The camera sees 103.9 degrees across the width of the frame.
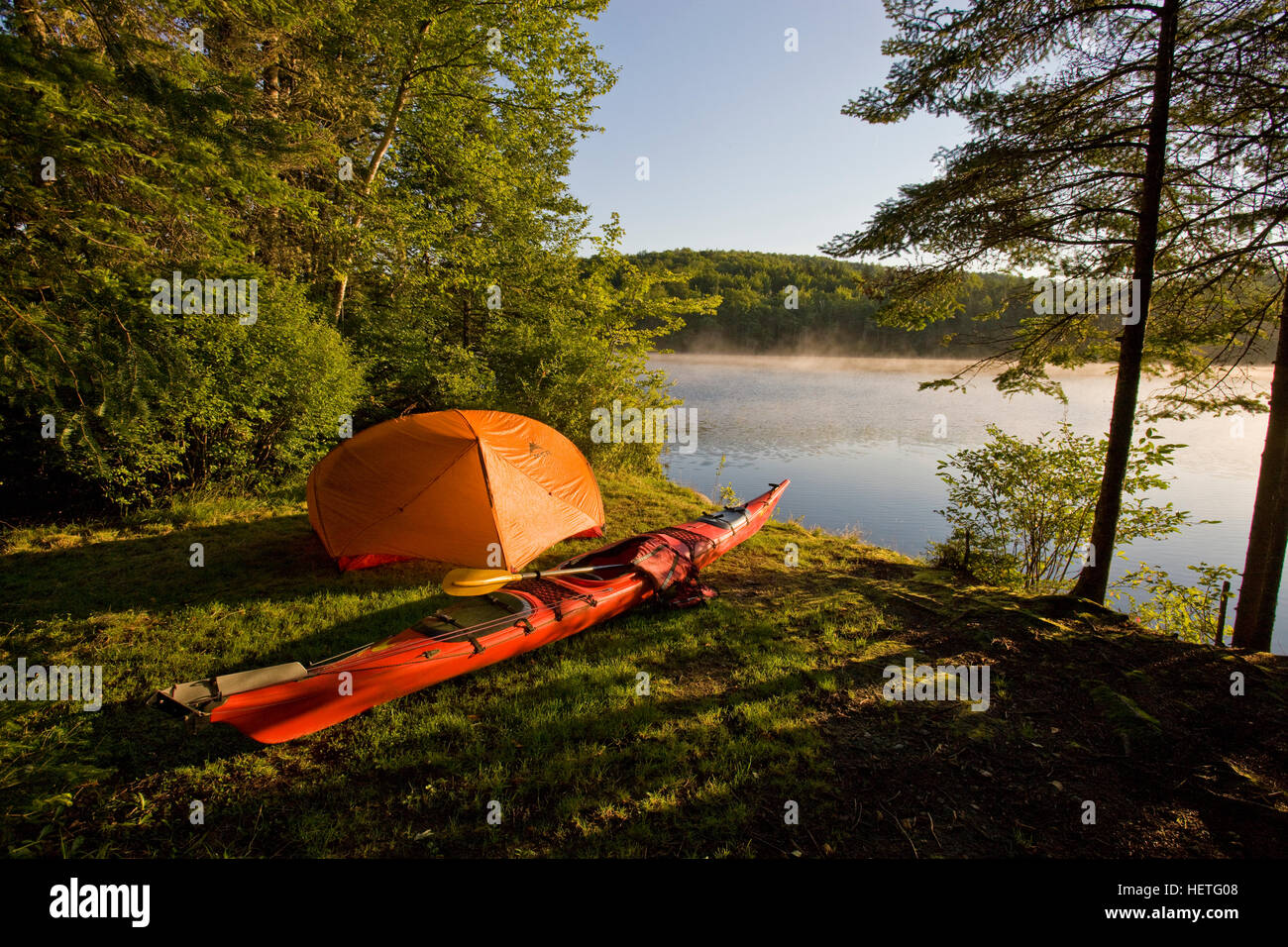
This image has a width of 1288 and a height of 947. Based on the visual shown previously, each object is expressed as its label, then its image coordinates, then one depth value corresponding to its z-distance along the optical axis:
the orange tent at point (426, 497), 6.23
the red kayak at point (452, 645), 3.34
